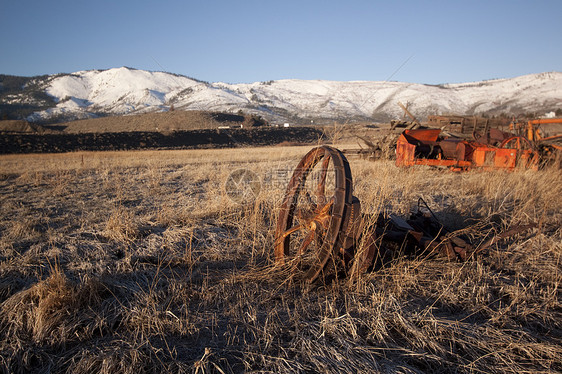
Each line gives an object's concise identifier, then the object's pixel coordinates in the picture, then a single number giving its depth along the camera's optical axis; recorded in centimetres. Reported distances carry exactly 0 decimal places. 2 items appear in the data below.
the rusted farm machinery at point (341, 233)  240
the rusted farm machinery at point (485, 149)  769
